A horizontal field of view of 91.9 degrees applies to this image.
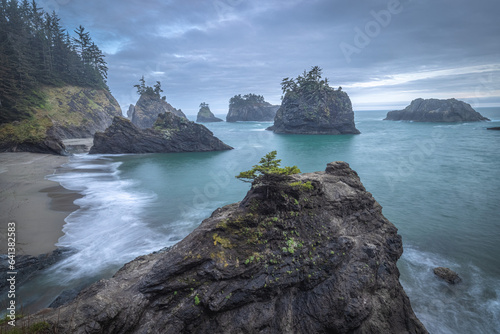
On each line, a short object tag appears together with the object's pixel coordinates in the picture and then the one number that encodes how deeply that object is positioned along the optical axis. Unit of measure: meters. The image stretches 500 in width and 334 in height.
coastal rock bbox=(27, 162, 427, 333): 7.25
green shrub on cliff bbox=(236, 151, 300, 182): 9.55
